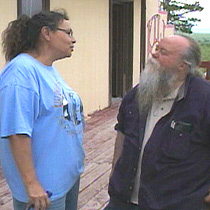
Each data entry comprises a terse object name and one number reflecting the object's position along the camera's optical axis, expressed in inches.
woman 80.9
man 84.7
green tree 855.7
